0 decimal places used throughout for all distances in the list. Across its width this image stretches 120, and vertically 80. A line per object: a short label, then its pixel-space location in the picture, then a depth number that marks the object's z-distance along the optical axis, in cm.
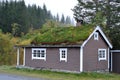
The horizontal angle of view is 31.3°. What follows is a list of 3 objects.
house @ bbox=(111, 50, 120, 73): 2479
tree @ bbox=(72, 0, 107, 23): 4016
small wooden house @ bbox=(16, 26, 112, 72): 2269
